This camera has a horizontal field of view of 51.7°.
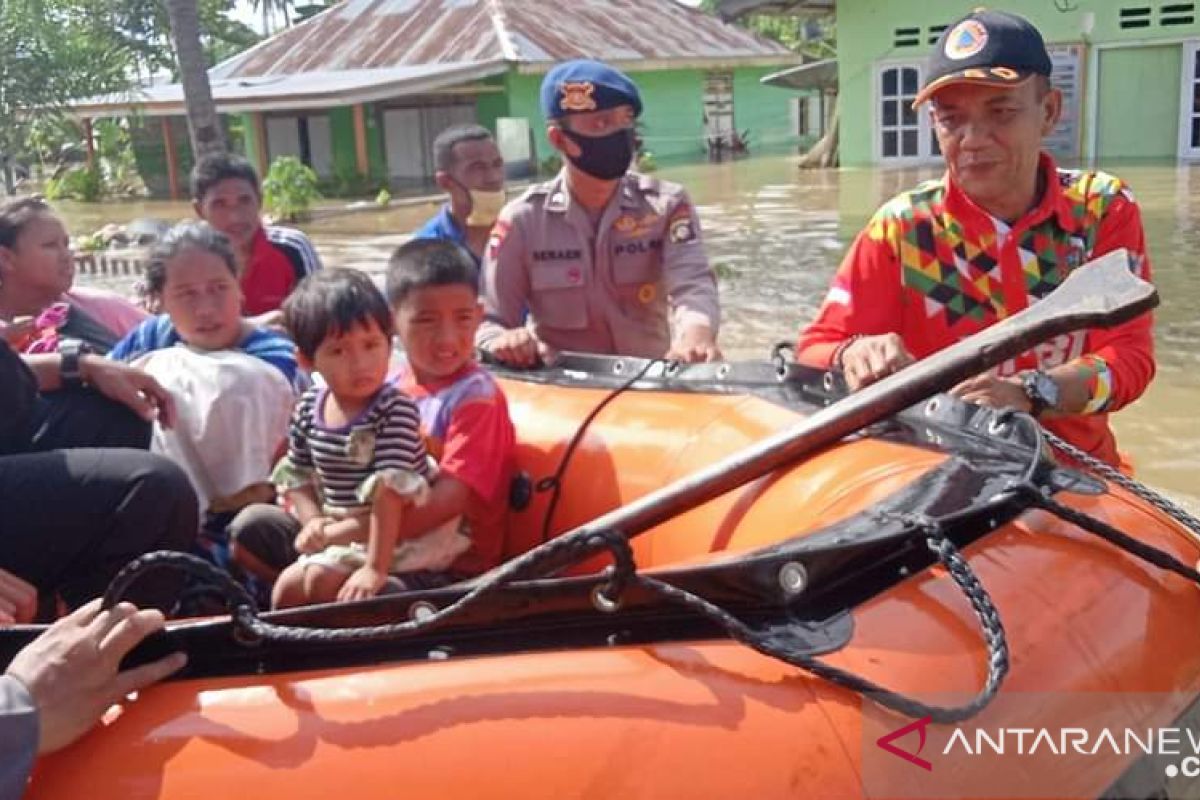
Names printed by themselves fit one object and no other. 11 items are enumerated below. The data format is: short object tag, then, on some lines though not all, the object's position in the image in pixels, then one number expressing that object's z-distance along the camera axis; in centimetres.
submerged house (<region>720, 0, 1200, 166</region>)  1530
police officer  321
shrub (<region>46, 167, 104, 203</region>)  2156
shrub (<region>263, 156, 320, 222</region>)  1591
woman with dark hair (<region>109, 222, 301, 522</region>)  251
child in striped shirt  212
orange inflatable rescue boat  138
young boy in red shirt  225
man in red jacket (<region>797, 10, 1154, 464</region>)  222
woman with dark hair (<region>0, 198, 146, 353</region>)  298
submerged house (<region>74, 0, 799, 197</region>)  1944
